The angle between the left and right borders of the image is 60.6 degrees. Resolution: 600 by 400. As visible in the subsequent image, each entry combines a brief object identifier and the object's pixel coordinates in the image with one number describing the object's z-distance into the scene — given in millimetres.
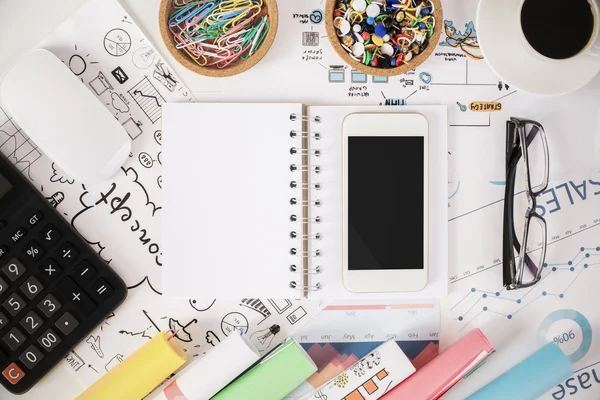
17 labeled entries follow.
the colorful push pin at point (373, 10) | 709
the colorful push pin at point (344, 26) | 706
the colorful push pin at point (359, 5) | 706
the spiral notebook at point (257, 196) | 739
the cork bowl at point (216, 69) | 690
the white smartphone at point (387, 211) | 737
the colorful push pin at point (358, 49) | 713
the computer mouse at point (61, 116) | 675
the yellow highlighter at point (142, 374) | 724
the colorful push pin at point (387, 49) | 714
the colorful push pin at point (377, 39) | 711
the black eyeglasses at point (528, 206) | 739
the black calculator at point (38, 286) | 720
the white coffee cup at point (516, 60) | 662
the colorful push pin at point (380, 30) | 708
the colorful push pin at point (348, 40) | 710
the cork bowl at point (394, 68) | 699
